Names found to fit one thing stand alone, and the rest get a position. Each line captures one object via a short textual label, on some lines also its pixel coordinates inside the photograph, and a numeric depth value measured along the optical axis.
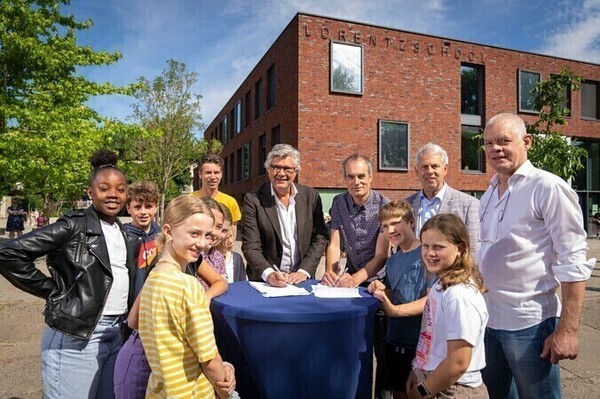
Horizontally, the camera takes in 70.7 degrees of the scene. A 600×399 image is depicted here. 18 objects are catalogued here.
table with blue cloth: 2.25
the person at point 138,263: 2.06
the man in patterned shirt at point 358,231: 3.18
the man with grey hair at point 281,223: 3.48
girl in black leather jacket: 2.14
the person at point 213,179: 4.39
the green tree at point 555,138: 7.85
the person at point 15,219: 16.64
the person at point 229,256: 3.28
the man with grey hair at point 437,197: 3.12
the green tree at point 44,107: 11.34
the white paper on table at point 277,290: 2.66
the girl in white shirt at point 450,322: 1.93
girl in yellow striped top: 1.76
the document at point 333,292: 2.64
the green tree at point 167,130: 21.31
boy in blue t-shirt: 2.50
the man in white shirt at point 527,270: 2.07
